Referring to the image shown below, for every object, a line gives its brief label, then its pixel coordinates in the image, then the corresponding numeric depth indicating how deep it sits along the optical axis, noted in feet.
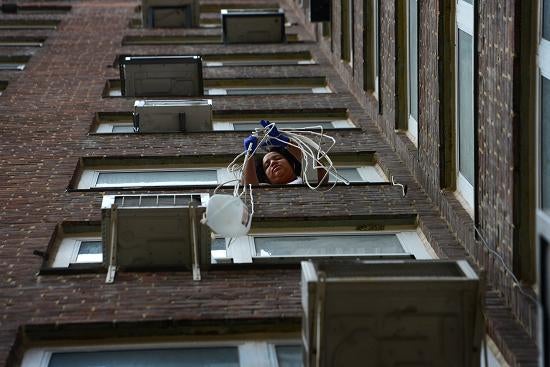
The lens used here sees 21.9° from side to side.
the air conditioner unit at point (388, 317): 28.17
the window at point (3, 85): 74.13
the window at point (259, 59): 82.38
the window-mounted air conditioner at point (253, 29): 87.71
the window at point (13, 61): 83.51
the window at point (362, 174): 52.54
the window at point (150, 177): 52.45
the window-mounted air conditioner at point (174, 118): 59.21
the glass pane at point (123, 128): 62.57
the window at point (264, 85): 73.46
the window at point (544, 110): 33.06
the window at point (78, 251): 41.50
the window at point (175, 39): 90.63
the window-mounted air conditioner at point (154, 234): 37.93
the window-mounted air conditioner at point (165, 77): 68.28
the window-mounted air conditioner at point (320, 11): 80.02
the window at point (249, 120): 63.62
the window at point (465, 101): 41.52
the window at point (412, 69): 51.34
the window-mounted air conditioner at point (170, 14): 96.37
